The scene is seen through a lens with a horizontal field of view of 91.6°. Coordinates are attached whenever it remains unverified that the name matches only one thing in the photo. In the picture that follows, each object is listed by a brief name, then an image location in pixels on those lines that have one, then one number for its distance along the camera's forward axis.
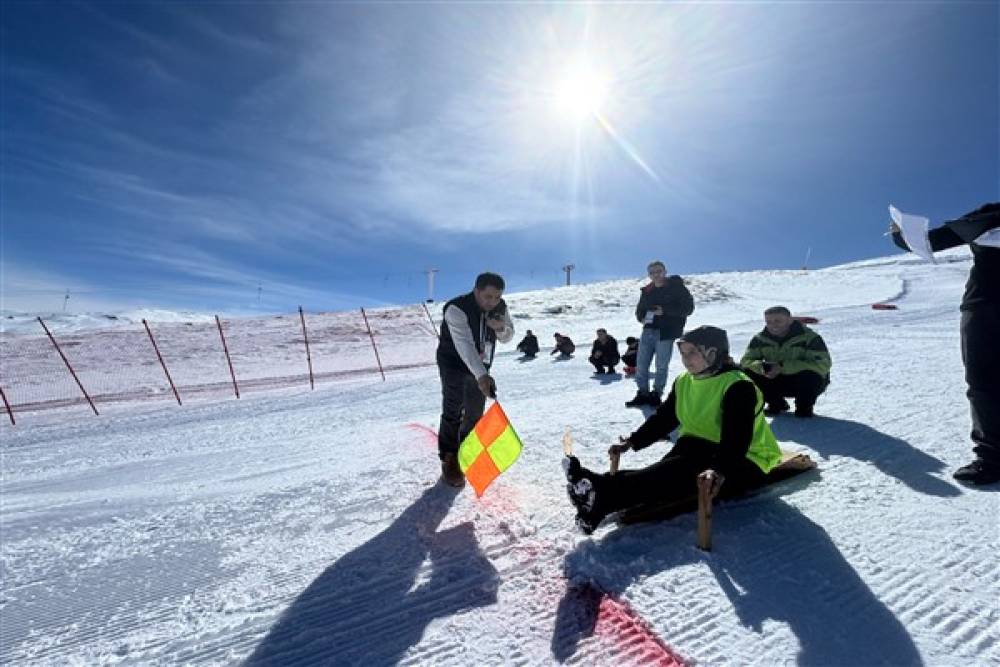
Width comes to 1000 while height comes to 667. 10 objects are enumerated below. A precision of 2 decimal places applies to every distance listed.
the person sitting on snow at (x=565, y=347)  12.35
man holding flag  3.69
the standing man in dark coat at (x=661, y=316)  6.09
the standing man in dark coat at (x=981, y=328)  3.00
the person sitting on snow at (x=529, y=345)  13.00
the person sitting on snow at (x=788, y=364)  4.85
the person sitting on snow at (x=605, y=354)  9.32
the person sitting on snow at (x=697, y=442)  2.64
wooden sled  2.76
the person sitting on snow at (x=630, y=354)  9.20
